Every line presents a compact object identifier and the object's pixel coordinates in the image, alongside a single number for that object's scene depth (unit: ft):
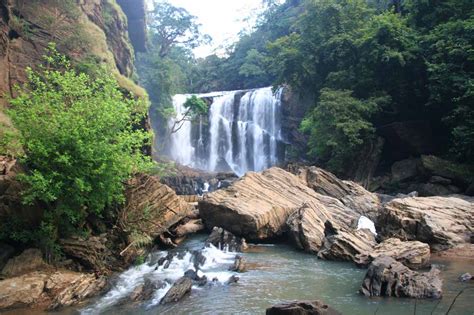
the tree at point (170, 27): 171.63
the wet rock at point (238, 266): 39.93
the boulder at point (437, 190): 70.38
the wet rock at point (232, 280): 36.02
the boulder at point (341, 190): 60.95
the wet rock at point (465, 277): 34.94
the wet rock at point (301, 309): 22.76
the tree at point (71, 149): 33.12
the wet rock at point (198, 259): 41.55
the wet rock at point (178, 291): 31.24
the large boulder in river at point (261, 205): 51.80
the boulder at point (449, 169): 69.87
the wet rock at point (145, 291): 31.81
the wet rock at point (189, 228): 53.42
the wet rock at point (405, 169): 80.18
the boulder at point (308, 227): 47.42
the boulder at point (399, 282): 30.61
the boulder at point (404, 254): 39.42
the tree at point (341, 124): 81.15
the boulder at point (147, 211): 41.91
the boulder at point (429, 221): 46.75
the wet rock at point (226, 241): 49.13
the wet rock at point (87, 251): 36.04
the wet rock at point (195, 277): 35.81
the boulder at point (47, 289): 29.35
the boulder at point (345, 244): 42.98
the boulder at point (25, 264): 31.94
